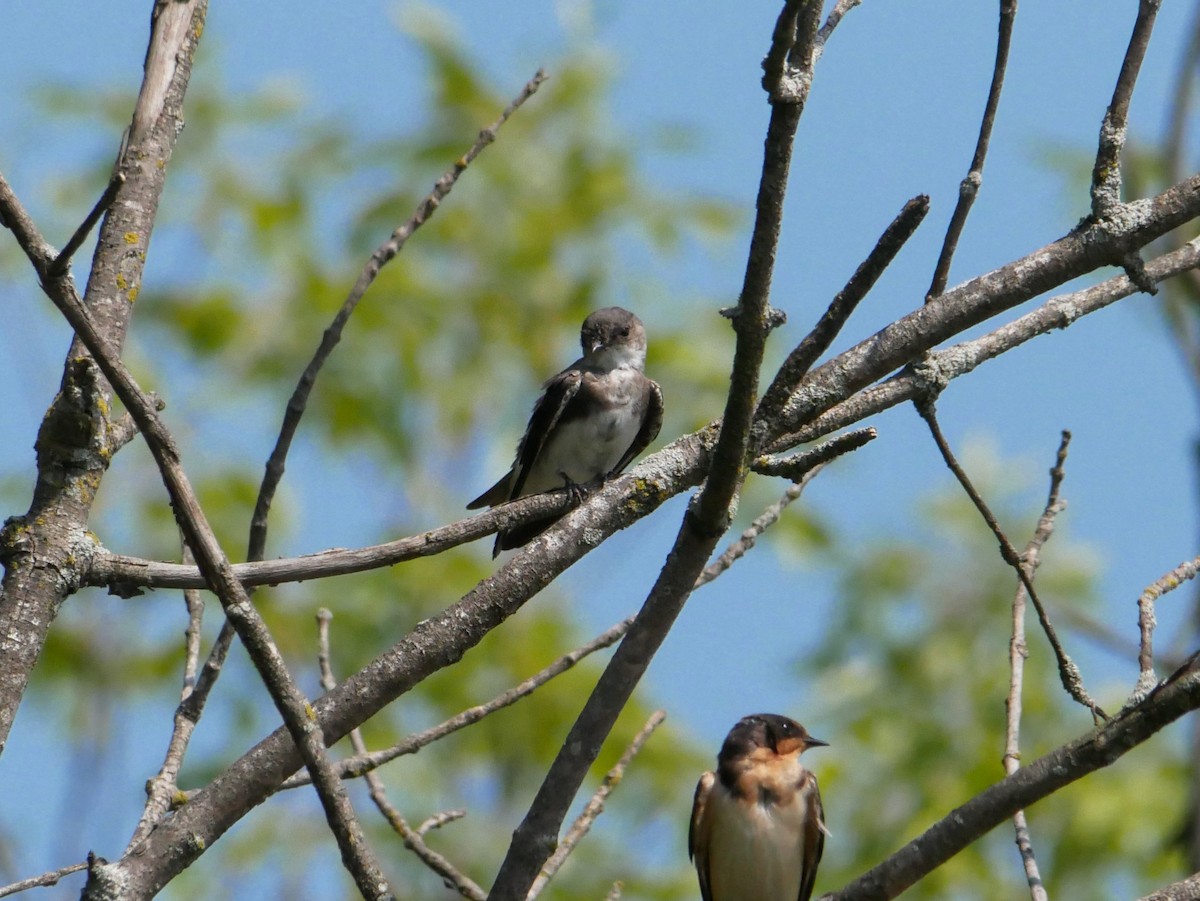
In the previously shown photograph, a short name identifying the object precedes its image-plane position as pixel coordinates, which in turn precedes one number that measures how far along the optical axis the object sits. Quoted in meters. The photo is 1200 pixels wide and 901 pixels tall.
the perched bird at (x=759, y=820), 11.30
